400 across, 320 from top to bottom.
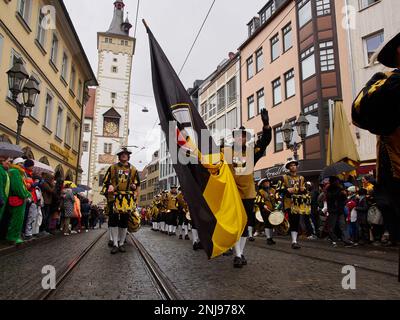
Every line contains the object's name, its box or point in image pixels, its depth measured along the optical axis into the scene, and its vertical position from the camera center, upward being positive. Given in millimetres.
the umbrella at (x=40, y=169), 11630 +1530
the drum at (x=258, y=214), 12184 +45
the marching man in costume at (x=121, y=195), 6828 +381
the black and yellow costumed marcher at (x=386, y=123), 1854 +508
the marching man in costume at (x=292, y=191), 8281 +575
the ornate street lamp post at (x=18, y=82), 9094 +3457
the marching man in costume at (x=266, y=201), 9327 +461
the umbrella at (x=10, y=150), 7166 +1345
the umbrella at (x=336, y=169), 9211 +1234
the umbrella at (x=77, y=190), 15384 +1133
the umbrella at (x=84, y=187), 17495 +1378
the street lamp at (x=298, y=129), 12641 +3169
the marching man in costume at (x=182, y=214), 12316 +34
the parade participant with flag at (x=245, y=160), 5620 +899
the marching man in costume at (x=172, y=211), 14430 +160
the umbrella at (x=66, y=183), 13908 +1242
